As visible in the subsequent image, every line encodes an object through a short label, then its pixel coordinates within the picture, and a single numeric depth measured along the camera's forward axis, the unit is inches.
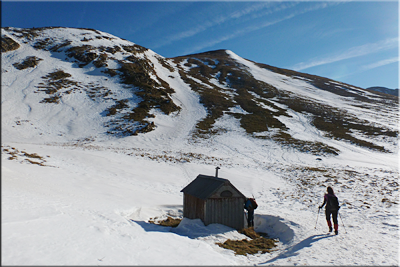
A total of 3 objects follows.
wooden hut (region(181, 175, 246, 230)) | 494.9
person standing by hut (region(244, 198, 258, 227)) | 524.4
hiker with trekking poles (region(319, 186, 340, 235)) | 454.4
